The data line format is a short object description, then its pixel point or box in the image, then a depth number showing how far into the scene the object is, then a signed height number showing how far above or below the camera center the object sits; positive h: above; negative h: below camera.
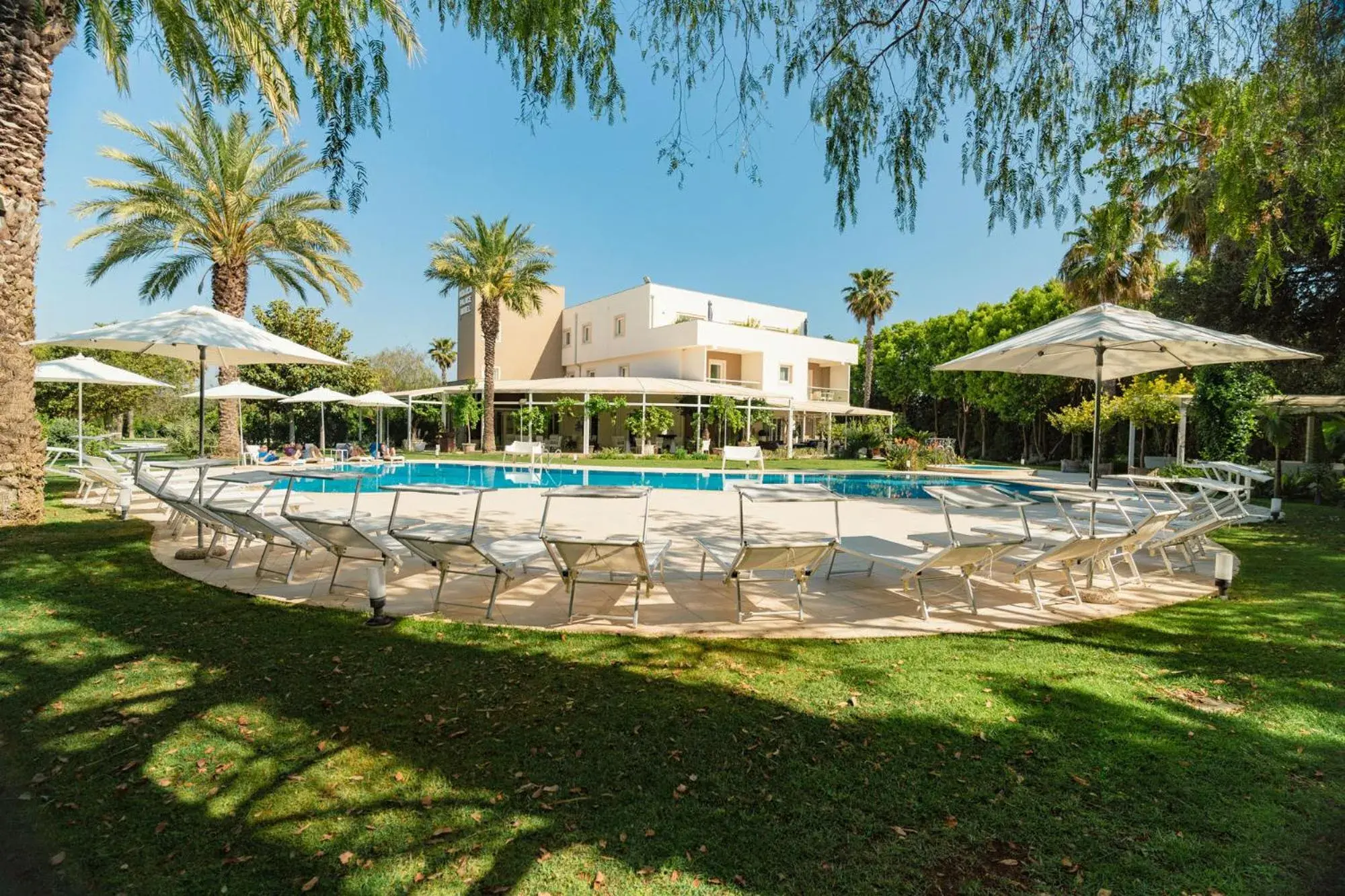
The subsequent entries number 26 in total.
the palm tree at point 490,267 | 26.73 +6.79
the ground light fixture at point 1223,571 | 5.93 -1.17
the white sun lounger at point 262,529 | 5.84 -1.00
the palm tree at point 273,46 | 3.32 +2.04
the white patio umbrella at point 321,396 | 21.48 +0.96
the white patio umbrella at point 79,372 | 11.16 +0.83
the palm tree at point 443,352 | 45.03 +5.27
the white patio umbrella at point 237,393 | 16.48 +0.79
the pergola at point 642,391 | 28.27 +1.82
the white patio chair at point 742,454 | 19.94 -0.62
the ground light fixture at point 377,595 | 4.69 -1.25
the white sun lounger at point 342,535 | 5.29 -0.95
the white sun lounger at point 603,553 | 4.69 -0.92
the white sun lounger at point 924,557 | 5.16 -1.06
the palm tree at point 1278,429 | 13.23 +0.35
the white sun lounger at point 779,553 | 4.98 -0.93
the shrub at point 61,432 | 21.67 -0.49
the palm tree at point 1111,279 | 21.73 +5.73
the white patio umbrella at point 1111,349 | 6.80 +1.12
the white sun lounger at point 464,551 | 4.91 -1.01
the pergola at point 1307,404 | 15.00 +1.00
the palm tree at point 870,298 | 36.16 +7.84
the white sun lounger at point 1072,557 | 5.50 -1.03
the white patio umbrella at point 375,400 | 21.92 +0.88
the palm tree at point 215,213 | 16.36 +5.51
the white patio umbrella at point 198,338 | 7.96 +1.06
